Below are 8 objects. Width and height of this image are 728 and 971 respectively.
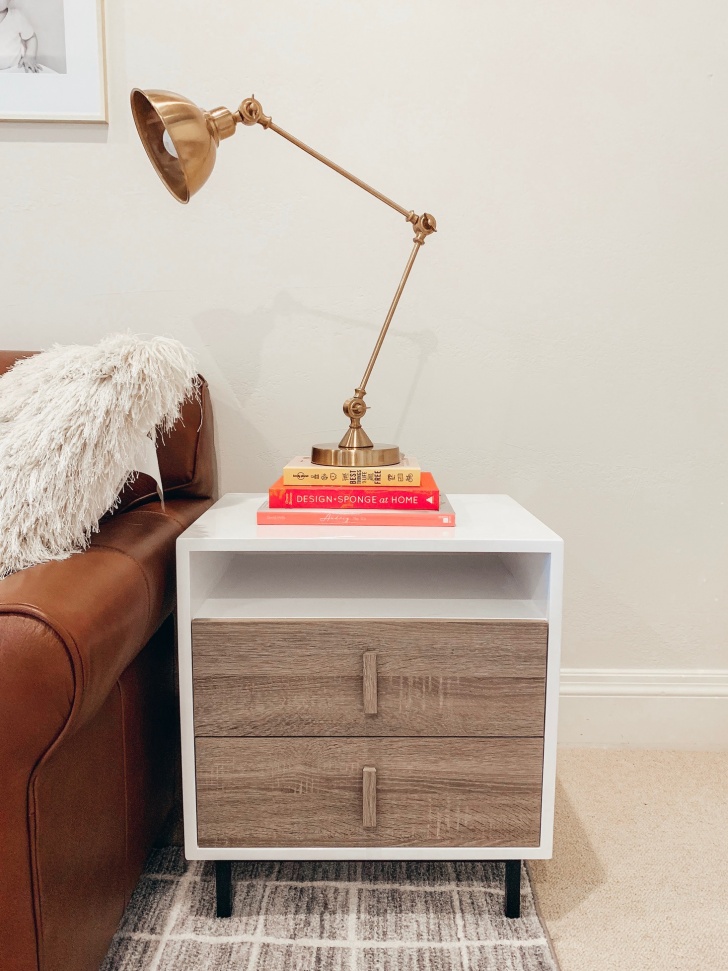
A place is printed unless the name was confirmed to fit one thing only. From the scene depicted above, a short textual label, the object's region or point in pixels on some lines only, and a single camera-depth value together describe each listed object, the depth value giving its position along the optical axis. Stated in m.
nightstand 1.00
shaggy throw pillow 0.86
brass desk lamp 1.04
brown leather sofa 0.70
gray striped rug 0.98
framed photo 1.38
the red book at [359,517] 1.07
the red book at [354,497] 1.10
